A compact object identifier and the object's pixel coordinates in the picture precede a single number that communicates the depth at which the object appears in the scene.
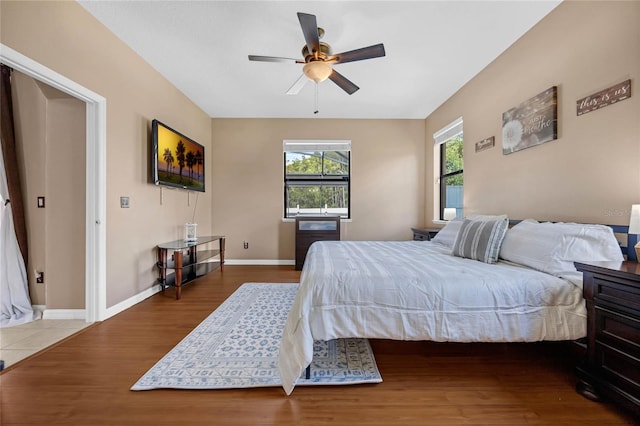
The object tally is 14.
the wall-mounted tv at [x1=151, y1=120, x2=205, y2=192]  2.99
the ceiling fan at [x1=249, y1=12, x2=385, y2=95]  2.05
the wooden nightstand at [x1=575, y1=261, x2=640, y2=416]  1.18
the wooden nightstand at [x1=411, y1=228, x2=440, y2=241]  3.58
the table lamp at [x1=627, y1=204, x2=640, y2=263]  1.37
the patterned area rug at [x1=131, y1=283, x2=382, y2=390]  1.51
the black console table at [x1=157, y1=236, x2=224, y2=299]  2.91
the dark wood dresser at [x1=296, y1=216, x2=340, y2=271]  4.32
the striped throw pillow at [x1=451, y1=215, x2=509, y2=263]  2.02
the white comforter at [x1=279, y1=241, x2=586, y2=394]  1.46
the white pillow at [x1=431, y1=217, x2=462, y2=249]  2.80
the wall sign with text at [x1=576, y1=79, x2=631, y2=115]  1.62
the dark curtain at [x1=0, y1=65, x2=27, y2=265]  2.34
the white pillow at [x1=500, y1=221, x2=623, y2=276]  1.54
